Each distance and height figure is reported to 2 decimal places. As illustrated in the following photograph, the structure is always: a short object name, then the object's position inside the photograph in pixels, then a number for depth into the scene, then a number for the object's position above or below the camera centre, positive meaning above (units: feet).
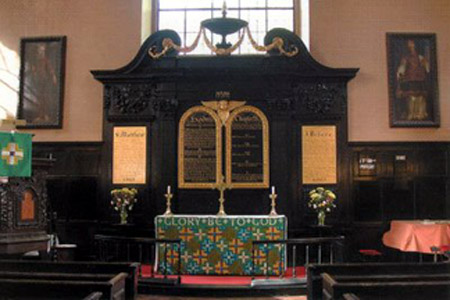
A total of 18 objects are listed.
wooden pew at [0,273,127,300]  12.09 -2.64
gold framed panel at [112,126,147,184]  30.37 +1.61
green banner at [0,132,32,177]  20.40 +1.09
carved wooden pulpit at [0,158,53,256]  19.94 -1.31
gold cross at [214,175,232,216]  27.07 -0.44
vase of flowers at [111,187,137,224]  28.91 -1.11
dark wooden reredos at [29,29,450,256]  29.94 +1.97
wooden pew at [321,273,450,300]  12.01 -2.63
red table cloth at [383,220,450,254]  25.29 -2.79
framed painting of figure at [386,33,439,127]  30.71 +6.45
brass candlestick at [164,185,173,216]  26.99 -1.17
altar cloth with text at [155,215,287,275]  25.29 -3.30
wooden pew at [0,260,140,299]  15.43 -2.77
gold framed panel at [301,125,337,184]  30.04 +1.69
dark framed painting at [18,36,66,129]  31.60 +6.44
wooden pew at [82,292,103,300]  10.38 -2.46
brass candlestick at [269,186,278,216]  26.61 -1.03
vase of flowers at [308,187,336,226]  28.12 -1.09
